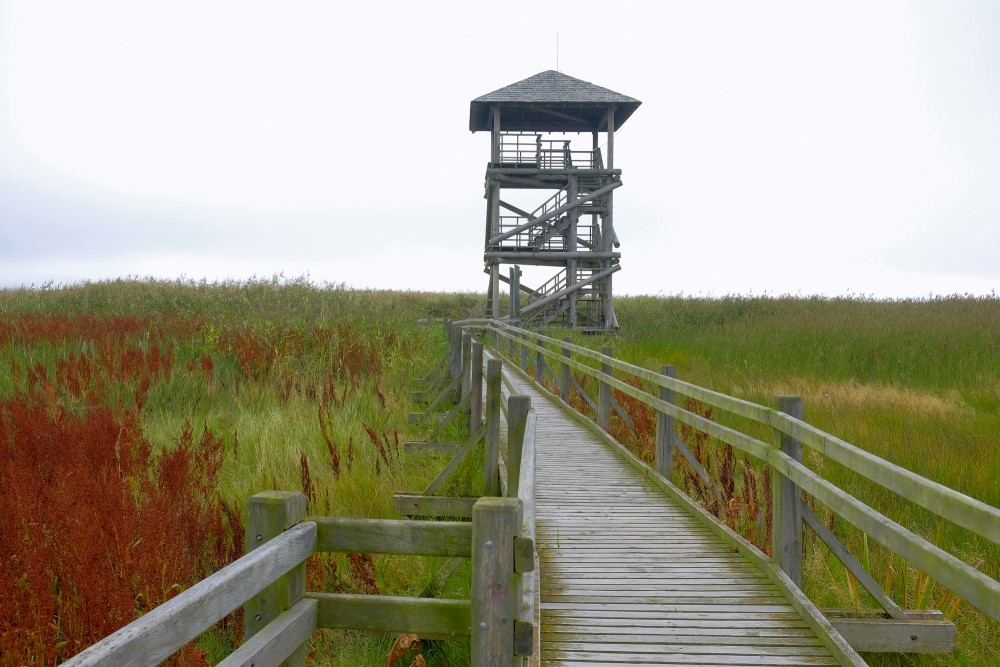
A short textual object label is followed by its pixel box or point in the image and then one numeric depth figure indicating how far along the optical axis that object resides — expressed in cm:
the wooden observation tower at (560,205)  2697
